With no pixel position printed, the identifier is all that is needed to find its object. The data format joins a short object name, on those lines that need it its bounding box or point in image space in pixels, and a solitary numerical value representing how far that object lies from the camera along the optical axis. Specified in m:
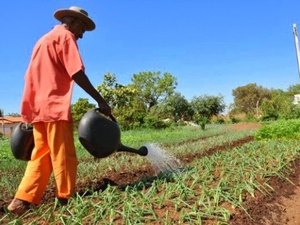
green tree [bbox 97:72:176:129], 18.20
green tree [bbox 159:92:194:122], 33.22
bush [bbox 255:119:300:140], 7.69
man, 2.28
